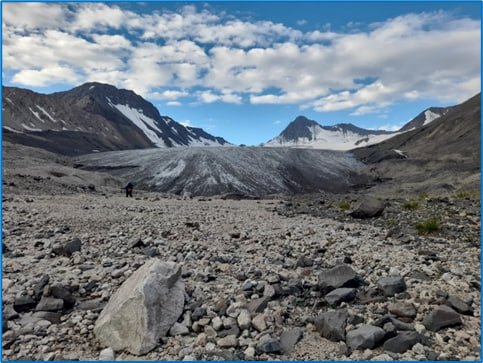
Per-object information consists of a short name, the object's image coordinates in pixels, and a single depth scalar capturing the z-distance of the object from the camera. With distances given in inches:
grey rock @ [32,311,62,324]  316.7
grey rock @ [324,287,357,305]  340.2
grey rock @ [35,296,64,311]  333.4
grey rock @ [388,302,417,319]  300.7
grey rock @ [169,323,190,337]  296.1
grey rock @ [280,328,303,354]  275.4
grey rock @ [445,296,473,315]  301.3
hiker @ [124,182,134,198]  1466.5
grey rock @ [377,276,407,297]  347.6
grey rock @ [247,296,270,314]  322.0
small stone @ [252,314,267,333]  297.3
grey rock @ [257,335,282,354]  271.6
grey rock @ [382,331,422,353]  261.4
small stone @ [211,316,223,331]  303.2
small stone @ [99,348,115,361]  270.4
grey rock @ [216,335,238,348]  279.3
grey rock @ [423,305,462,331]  283.6
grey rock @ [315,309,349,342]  283.1
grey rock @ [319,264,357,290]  366.3
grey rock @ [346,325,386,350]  266.5
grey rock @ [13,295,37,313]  333.7
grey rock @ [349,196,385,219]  813.9
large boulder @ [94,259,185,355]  281.4
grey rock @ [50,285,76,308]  341.4
